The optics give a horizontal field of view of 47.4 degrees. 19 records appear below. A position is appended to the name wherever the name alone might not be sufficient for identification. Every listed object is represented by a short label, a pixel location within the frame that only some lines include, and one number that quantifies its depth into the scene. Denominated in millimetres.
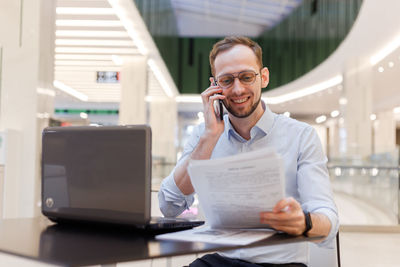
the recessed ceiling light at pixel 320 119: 27797
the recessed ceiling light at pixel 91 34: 10183
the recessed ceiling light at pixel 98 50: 11781
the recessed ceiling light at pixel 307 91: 17980
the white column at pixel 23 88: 4090
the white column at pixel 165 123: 19625
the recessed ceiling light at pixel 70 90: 18314
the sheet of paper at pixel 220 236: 1176
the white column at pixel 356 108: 14031
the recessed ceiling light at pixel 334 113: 26170
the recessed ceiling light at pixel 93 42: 11008
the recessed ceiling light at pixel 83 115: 26827
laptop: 1235
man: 1594
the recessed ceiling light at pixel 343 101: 14427
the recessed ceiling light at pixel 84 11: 8648
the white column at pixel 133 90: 12367
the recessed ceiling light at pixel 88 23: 9386
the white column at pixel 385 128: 23500
